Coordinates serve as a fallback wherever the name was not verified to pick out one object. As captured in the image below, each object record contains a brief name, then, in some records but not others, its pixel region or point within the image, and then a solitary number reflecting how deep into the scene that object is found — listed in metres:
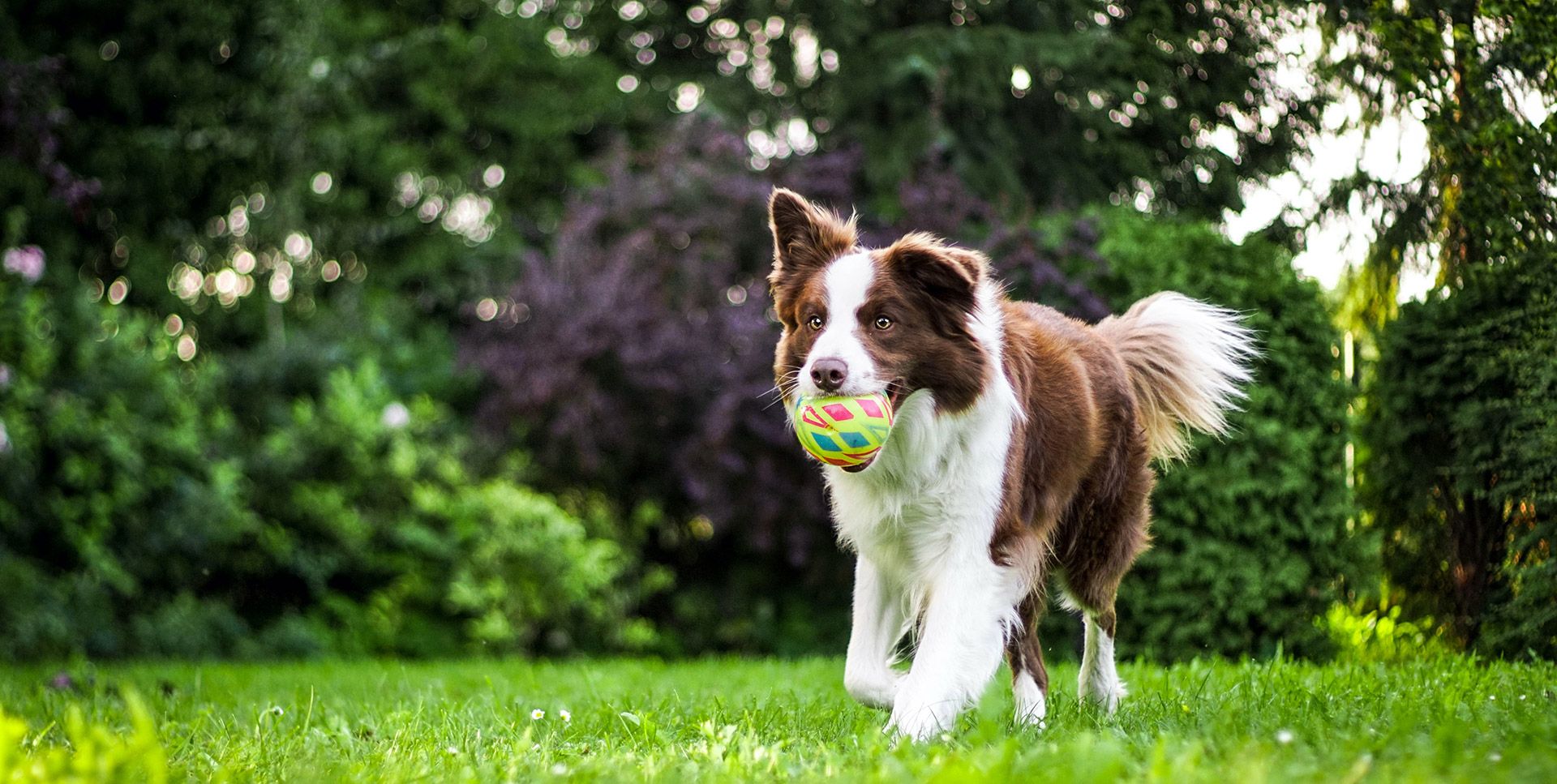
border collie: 3.84
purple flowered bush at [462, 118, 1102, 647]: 9.62
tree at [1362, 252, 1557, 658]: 5.18
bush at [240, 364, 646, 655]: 9.71
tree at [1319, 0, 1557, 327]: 5.01
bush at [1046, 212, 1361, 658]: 6.70
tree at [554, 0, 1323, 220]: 6.93
